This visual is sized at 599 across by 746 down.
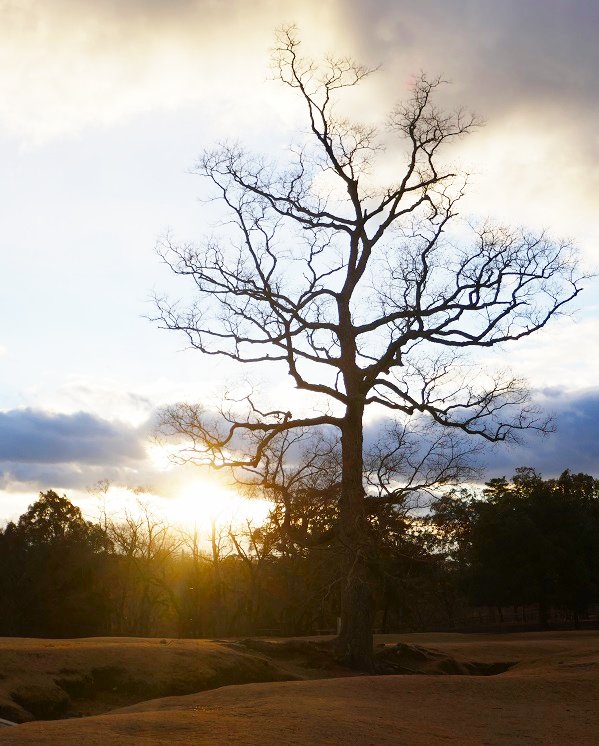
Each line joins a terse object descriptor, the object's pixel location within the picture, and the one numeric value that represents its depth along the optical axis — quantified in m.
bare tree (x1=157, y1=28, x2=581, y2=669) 21.59
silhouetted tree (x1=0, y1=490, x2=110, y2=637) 41.31
